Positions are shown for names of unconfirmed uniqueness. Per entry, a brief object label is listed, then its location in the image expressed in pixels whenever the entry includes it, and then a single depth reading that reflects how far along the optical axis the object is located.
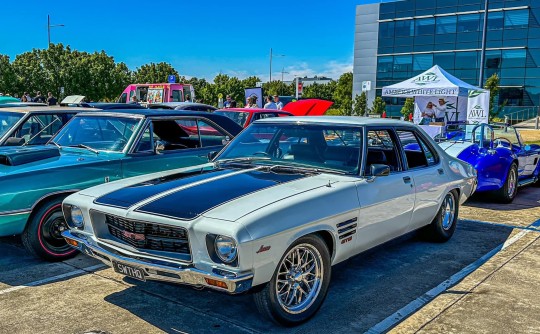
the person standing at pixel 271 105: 16.98
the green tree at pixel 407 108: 35.91
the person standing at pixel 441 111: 17.97
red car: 11.84
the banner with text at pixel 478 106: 14.64
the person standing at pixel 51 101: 20.19
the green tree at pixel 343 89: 47.91
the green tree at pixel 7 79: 33.60
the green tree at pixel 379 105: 38.41
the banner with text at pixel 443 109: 17.86
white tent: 14.85
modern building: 35.41
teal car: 4.81
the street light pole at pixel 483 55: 17.39
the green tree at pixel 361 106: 35.64
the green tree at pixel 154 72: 55.09
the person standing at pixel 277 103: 17.78
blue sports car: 8.16
